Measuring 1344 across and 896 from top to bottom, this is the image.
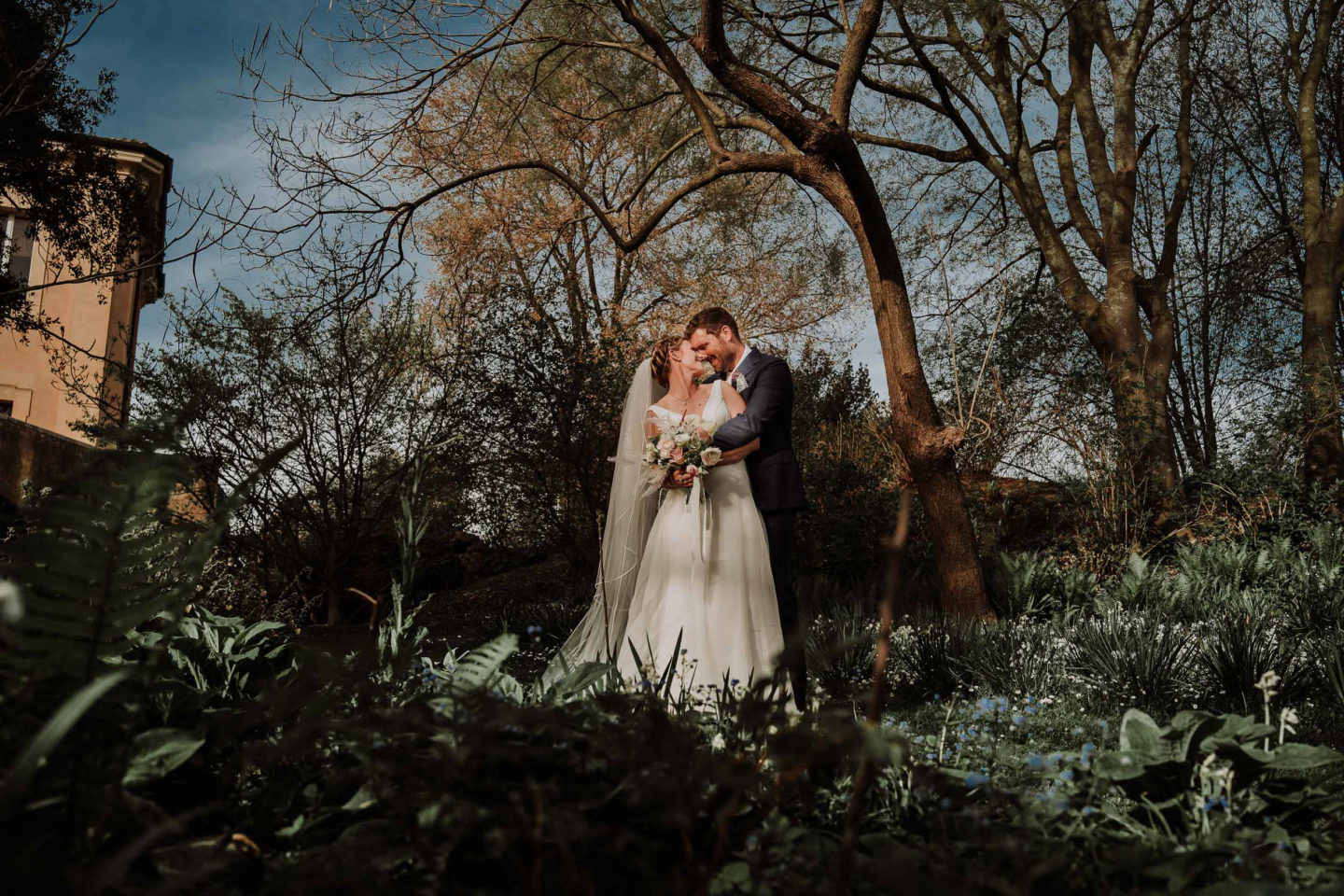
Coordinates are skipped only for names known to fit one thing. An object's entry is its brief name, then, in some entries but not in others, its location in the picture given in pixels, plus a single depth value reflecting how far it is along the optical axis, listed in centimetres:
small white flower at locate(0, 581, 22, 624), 80
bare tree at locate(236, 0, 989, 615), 675
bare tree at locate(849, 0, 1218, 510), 1073
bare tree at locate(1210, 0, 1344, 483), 1124
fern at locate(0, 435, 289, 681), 119
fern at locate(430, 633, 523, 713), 181
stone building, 1816
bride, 492
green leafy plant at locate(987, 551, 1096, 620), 827
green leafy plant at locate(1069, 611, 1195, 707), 475
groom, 525
